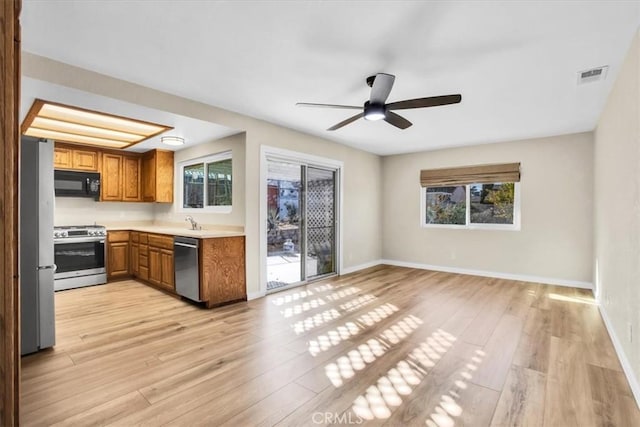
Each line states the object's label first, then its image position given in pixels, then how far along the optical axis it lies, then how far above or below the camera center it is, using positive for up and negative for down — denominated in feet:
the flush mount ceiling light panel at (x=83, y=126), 10.77 +3.49
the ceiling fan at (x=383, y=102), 8.31 +3.11
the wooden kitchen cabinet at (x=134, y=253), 16.67 -2.35
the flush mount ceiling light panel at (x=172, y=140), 14.19 +3.29
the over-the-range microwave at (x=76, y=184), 15.81 +1.41
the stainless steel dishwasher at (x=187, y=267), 12.20 -2.31
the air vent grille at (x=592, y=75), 8.70 +3.93
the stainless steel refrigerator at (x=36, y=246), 8.27 -0.96
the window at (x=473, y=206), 17.42 +0.25
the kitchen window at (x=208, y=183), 15.02 +1.43
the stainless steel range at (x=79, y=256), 14.65 -2.22
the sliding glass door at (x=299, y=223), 15.06 -0.66
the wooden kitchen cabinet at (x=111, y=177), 17.35 +1.89
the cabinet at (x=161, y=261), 13.93 -2.40
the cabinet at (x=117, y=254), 16.74 -2.41
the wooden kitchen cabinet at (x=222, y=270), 12.10 -2.43
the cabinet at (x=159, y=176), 17.35 +1.96
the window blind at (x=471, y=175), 17.04 +2.07
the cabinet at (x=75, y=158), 15.69 +2.76
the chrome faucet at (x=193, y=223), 15.58 -0.63
